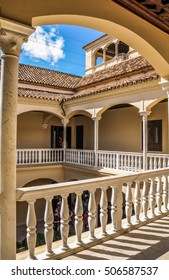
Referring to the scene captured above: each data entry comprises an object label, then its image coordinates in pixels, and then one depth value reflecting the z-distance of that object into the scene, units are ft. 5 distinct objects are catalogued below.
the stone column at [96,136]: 36.17
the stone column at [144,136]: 28.45
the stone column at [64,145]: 42.56
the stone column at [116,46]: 48.81
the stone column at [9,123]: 7.38
